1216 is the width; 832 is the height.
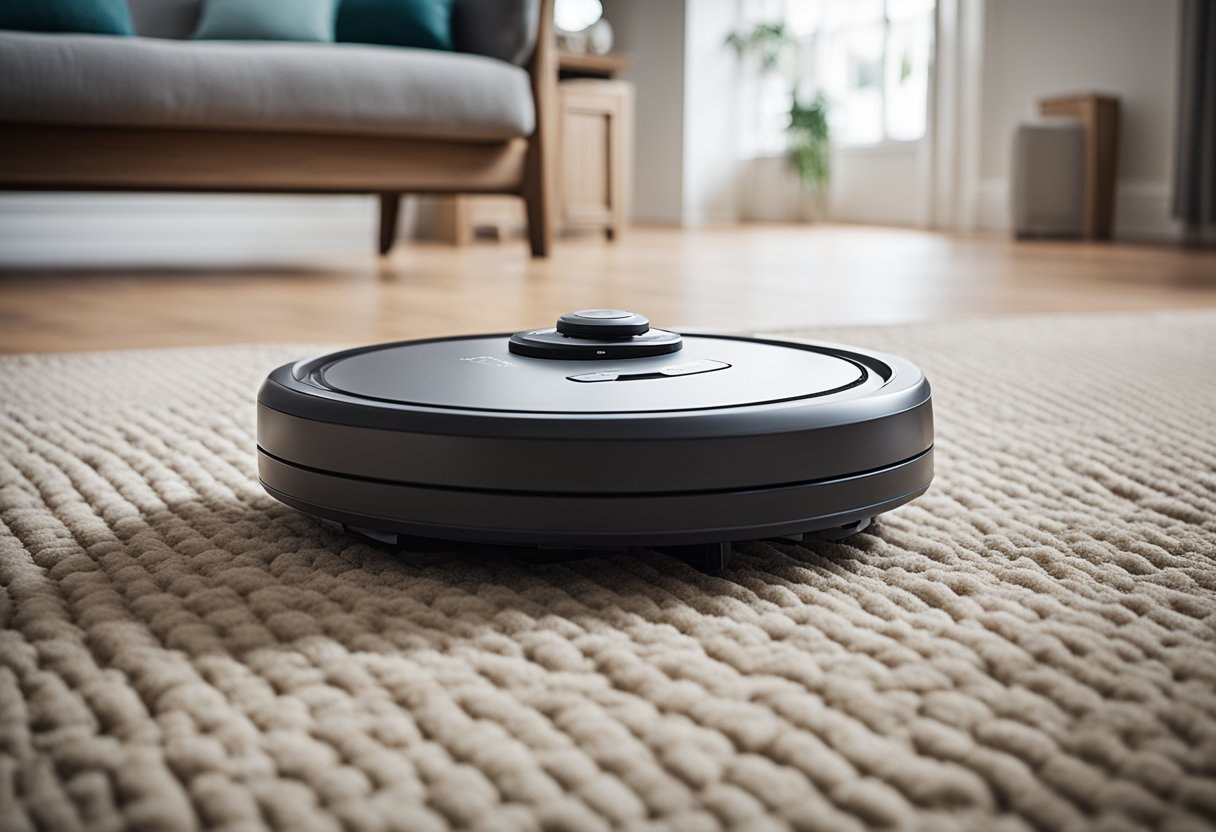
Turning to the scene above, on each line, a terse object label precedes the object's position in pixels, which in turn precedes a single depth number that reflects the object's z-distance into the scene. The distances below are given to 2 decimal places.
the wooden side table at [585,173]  3.94
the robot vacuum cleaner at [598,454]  0.43
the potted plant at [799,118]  6.00
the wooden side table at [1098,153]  4.27
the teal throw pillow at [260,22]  2.71
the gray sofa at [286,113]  2.07
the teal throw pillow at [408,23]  2.61
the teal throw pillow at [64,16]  2.34
